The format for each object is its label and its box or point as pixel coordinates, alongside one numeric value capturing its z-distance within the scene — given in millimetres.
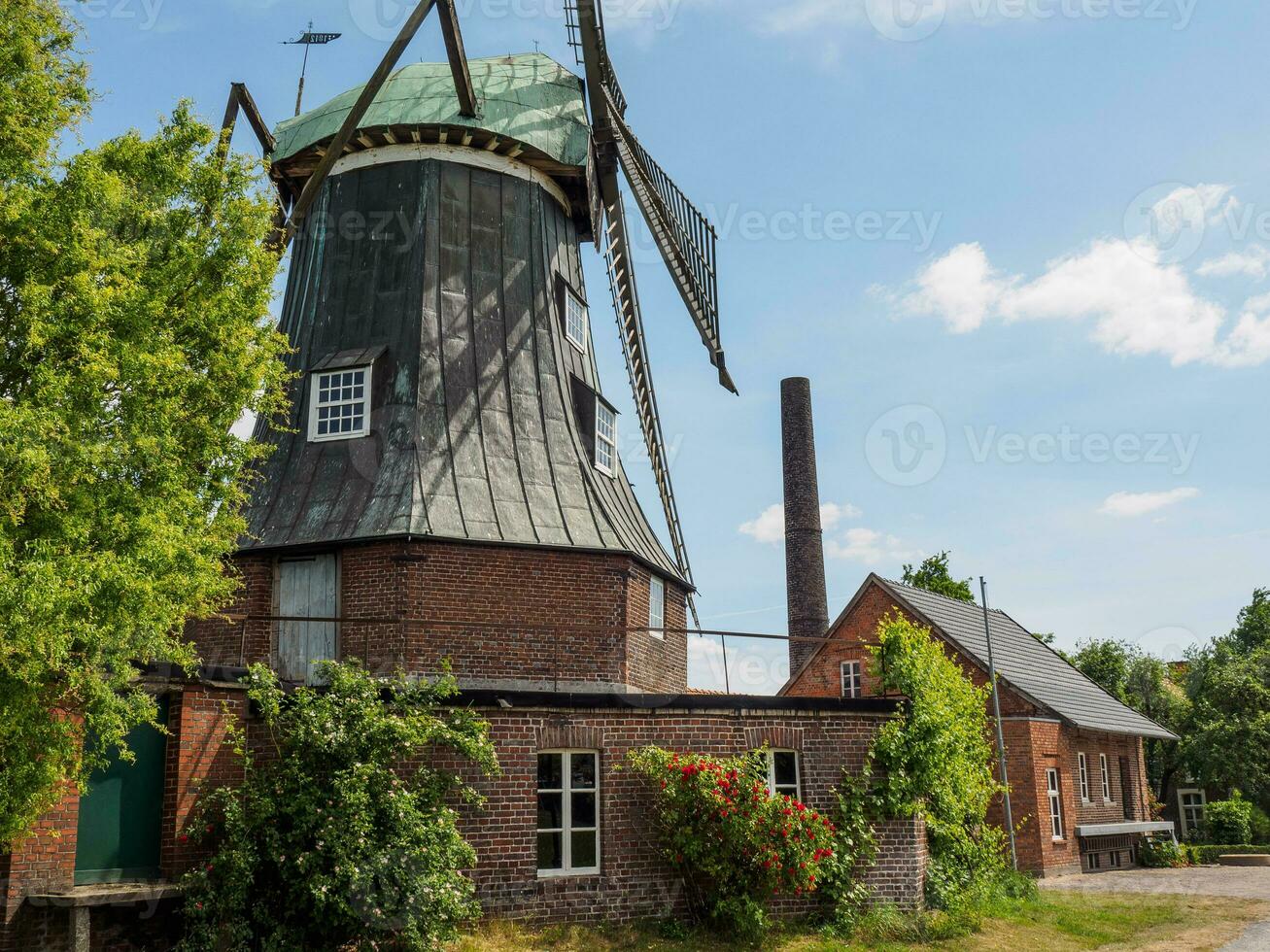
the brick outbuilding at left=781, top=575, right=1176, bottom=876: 20781
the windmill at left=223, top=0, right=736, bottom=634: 14758
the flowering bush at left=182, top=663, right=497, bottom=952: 9898
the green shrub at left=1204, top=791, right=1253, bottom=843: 27734
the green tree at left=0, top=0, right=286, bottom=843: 7641
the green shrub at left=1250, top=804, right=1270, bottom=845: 28656
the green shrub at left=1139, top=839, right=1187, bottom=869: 24672
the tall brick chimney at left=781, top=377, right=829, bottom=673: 26438
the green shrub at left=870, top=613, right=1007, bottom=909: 13188
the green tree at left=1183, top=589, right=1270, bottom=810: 29781
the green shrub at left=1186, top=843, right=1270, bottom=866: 25891
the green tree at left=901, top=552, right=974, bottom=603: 33094
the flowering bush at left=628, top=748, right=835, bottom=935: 11648
